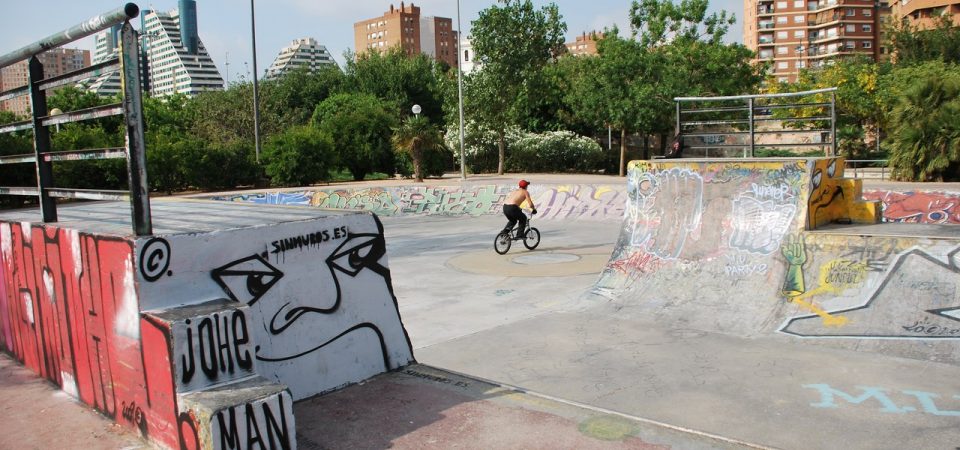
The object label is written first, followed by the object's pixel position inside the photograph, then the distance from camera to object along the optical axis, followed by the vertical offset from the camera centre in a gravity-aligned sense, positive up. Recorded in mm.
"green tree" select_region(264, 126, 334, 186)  31094 +661
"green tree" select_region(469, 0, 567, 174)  33781 +5213
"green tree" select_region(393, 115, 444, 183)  29500 +1192
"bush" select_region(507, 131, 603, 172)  37938 +565
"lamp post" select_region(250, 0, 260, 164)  32094 +3573
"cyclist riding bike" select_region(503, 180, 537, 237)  14625 -841
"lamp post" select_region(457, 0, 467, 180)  30484 +3100
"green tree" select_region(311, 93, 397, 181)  35469 +1600
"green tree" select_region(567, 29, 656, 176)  33969 +3473
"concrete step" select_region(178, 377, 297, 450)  3234 -1115
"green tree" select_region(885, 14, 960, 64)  51812 +7923
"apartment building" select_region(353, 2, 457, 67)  165375 +32883
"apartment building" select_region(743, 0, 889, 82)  108125 +19278
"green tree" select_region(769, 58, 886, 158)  42469 +3044
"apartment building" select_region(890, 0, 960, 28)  71875 +14494
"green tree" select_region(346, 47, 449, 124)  55125 +6777
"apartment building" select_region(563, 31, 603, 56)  173750 +30826
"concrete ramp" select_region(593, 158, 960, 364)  7426 -1312
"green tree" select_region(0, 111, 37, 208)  19141 +288
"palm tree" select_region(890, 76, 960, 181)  23312 +556
